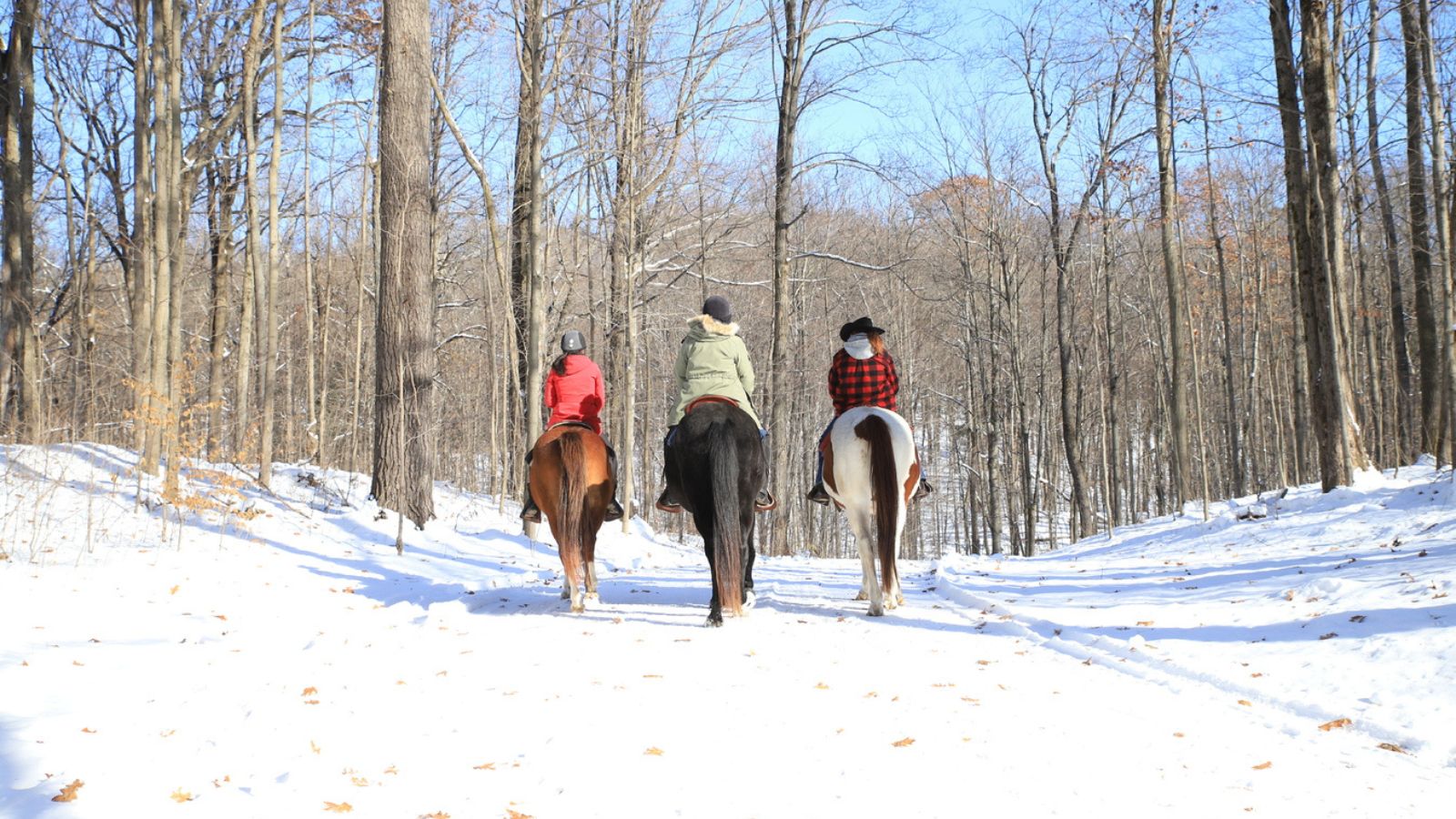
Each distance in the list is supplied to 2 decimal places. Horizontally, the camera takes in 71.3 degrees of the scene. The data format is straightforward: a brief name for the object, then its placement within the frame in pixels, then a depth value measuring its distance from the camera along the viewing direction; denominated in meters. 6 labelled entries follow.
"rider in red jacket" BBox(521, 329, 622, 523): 8.98
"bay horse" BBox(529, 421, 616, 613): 8.47
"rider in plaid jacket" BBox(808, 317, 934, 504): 9.21
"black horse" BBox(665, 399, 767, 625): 7.86
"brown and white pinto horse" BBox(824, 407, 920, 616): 8.42
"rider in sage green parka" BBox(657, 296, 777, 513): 8.38
